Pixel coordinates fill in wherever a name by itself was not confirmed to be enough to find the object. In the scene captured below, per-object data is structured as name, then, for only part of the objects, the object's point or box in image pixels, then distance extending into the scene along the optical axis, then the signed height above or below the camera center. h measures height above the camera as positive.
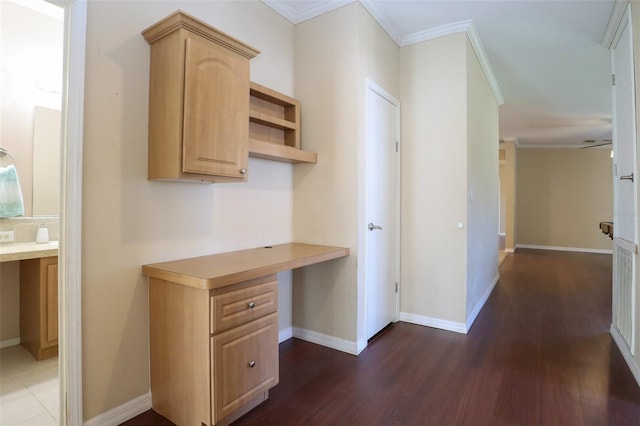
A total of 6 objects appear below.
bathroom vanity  2.43 -0.59
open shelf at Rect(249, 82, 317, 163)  2.42 +0.70
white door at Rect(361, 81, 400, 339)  2.80 +0.08
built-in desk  1.62 -0.61
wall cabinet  1.73 +0.61
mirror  2.60 +0.94
